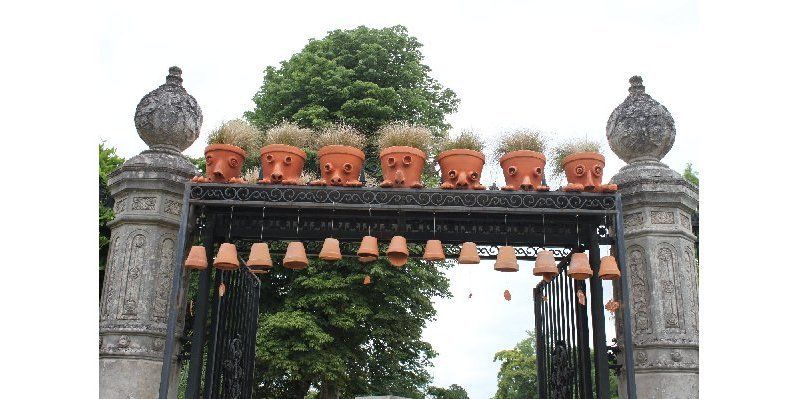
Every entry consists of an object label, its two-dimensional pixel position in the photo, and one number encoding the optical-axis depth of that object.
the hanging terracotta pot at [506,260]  5.41
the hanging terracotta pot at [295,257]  5.49
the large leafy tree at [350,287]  13.56
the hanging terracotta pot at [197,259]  5.26
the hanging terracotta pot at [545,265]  5.41
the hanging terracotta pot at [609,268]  5.27
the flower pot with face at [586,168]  5.67
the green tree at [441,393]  17.80
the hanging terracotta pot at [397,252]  5.43
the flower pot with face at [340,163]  5.58
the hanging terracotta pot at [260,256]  5.54
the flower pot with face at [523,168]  5.65
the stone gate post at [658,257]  5.63
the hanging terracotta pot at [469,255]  5.41
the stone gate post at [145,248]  5.53
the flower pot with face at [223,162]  5.65
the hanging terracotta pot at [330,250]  5.45
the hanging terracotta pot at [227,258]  5.38
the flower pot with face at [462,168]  5.54
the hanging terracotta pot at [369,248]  5.39
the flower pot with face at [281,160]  5.68
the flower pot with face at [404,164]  5.55
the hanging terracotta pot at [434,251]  5.44
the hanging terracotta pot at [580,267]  5.41
